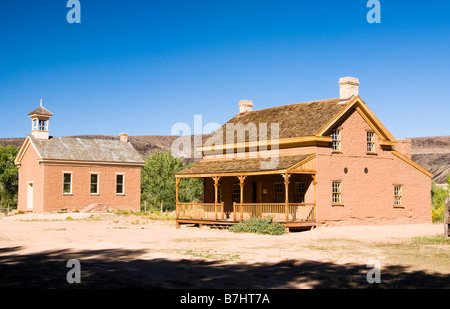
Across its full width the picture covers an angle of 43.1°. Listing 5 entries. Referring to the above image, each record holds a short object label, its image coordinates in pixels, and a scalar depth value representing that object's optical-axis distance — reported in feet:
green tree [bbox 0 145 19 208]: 167.94
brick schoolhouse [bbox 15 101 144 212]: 140.46
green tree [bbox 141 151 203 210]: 185.06
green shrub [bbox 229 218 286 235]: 82.17
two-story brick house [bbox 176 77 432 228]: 91.97
